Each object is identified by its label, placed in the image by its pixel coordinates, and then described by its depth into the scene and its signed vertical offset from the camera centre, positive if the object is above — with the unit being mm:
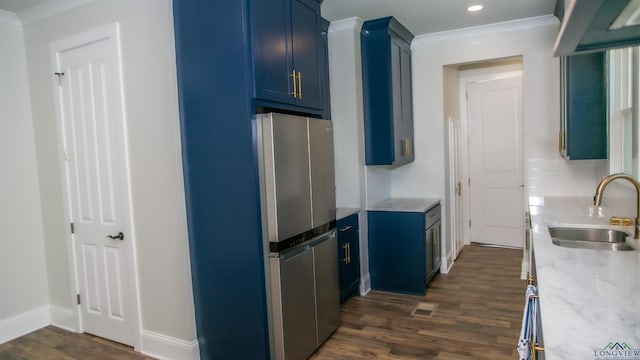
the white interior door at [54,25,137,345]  2957 -63
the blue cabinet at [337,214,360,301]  3637 -917
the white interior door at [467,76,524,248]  5508 -125
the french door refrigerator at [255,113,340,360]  2387 -442
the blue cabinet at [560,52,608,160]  3145 +325
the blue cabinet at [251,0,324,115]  2383 +708
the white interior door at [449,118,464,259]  5012 -449
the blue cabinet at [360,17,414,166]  3955 +683
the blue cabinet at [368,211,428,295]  3945 -969
